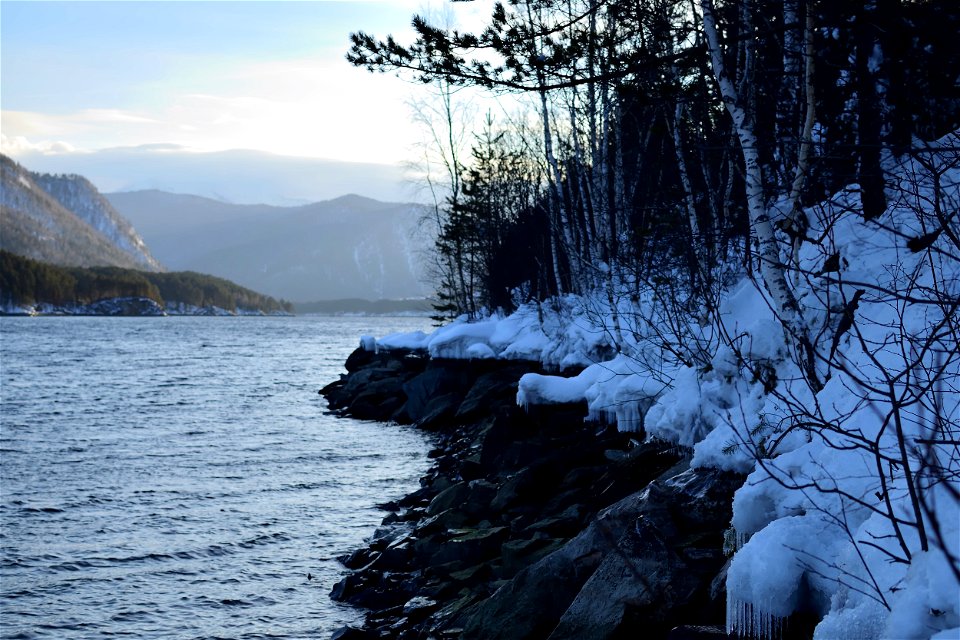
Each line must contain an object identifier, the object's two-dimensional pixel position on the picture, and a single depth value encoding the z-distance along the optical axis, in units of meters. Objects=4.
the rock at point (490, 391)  20.40
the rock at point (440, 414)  22.62
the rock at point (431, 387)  24.53
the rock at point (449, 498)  12.23
